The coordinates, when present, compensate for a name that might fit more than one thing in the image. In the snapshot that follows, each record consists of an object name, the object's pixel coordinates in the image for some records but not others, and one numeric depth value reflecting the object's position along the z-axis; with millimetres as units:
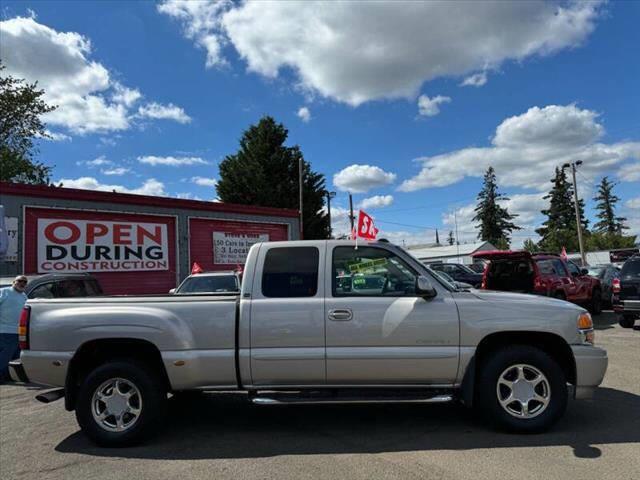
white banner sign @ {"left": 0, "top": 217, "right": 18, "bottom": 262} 13820
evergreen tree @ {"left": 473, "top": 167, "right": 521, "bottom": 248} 89062
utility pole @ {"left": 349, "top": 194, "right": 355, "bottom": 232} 49969
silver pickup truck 4992
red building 14289
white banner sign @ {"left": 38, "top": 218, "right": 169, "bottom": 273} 14781
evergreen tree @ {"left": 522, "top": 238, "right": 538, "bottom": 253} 82875
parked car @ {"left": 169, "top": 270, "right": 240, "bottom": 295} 11242
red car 11820
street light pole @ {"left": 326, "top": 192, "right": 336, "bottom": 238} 46959
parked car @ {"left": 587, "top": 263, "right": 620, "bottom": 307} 17344
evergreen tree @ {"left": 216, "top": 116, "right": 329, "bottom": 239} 42531
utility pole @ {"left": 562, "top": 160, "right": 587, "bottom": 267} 40375
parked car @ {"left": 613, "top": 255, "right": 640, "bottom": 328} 11977
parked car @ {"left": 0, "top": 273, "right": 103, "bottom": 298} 8773
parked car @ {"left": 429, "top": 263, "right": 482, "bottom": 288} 21252
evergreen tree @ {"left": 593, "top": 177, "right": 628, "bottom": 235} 97438
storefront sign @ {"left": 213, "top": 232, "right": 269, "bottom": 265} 18875
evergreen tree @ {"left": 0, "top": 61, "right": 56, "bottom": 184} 38688
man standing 8344
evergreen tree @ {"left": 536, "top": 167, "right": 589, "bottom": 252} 83688
